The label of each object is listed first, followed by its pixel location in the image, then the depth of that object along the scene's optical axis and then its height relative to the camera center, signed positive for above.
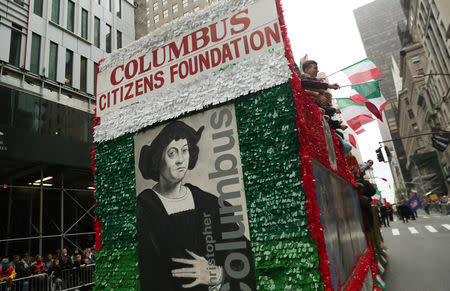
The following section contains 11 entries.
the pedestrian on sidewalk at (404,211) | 26.49 -0.66
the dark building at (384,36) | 149.12 +84.25
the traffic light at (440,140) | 25.22 +4.84
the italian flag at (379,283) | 5.88 -1.44
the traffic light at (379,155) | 22.97 +3.79
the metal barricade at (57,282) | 9.31 -1.06
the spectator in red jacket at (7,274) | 9.04 -0.65
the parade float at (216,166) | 2.95 +0.66
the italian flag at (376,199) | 16.69 +0.45
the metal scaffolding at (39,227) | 13.94 +1.07
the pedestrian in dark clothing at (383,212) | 24.00 -0.44
